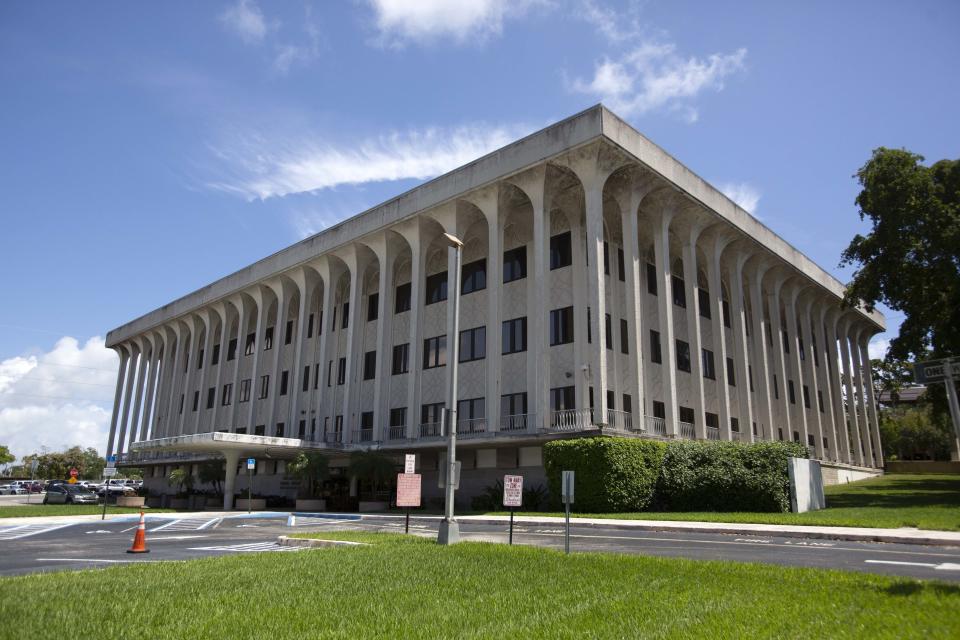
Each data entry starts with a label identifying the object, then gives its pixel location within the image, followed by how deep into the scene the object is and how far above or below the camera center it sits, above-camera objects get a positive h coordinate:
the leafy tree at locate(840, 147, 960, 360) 27.34 +10.52
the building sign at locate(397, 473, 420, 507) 15.93 -0.17
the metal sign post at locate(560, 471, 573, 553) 12.95 -0.05
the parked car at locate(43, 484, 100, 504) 42.22 -1.11
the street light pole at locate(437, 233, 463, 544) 14.49 +1.02
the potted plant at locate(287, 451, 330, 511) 34.47 +0.56
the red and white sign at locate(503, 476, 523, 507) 14.09 -0.16
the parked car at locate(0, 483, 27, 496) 77.56 -1.58
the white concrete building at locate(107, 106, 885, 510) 30.69 +9.13
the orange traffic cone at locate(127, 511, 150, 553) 14.03 -1.34
